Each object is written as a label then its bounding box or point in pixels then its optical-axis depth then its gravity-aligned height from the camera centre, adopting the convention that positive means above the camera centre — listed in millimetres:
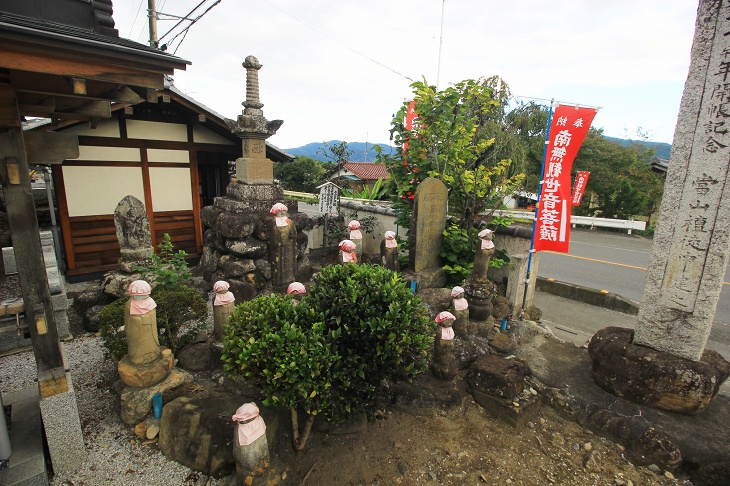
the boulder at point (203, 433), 3494 -2631
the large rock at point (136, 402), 3916 -2563
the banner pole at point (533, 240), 6781 -1199
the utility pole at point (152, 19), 11865 +4837
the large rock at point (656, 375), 4191 -2320
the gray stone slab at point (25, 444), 3088 -2636
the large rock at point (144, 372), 3941 -2260
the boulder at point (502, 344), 5711 -2656
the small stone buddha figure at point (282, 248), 6176 -1353
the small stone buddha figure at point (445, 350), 4785 -2318
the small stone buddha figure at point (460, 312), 5730 -2145
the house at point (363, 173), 32156 +44
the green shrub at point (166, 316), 4383 -1916
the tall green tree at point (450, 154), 7809 +512
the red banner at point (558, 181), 6613 -25
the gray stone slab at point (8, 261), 7328 -2047
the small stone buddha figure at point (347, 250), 6201 -1338
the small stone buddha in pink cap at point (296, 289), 4484 -1464
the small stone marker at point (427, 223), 7344 -991
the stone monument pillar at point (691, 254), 4047 -837
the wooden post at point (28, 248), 3094 -781
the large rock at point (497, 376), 4522 -2546
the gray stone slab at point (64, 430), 3324 -2493
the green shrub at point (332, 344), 3211 -1638
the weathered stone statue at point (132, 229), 6070 -1071
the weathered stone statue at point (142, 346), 3814 -1976
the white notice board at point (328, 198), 9148 -655
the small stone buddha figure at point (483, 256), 6562 -1425
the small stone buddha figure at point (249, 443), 3068 -2377
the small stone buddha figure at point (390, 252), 7434 -1610
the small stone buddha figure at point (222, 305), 4938 -1864
